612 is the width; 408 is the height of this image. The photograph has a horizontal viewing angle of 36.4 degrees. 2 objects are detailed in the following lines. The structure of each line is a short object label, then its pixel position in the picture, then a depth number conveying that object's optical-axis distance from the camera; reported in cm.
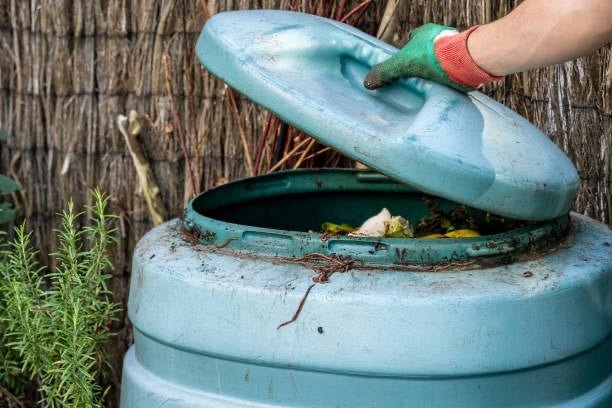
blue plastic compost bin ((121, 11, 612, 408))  166
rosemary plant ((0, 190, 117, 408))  223
